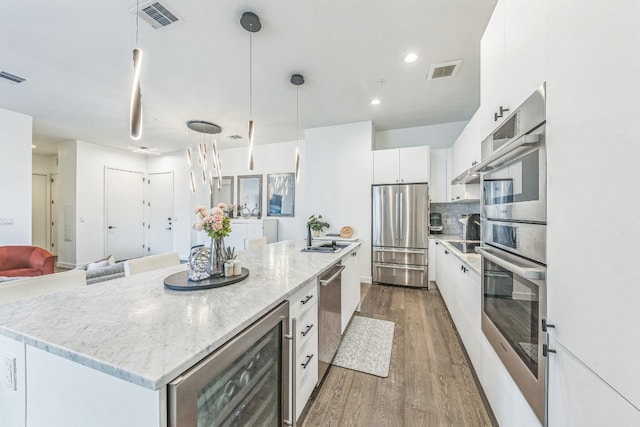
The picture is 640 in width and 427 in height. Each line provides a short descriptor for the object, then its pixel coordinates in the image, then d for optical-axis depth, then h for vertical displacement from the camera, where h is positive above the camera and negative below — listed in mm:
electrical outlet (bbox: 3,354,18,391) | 893 -598
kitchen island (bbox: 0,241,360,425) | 692 -424
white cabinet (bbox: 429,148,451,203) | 4367 +664
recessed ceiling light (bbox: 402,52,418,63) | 2670 +1728
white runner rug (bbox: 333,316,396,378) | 2084 -1304
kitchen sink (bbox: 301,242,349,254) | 2536 -395
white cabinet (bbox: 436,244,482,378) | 1778 -811
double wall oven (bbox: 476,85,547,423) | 935 -156
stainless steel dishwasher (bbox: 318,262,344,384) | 1760 -826
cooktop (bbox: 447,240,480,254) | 2492 -375
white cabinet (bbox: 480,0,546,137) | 973 +750
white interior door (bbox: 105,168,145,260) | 6336 -50
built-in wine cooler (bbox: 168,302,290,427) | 706 -647
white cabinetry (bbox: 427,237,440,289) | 4109 -815
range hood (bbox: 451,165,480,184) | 3308 +475
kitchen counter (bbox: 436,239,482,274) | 1816 -395
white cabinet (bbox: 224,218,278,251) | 5602 -427
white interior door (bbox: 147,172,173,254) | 6914 -33
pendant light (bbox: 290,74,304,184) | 3066 +1690
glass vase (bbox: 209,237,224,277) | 1502 -292
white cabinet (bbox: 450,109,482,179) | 2884 +874
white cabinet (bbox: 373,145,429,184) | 4172 +828
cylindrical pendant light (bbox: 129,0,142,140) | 1352 +618
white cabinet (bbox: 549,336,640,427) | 587 -514
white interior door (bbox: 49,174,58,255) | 6941 -288
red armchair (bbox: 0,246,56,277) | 3643 -768
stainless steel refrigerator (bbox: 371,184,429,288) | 4090 -368
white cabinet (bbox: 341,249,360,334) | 2439 -838
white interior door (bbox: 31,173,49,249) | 6859 -32
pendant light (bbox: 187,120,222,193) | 3920 +1645
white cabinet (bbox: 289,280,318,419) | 1411 -798
